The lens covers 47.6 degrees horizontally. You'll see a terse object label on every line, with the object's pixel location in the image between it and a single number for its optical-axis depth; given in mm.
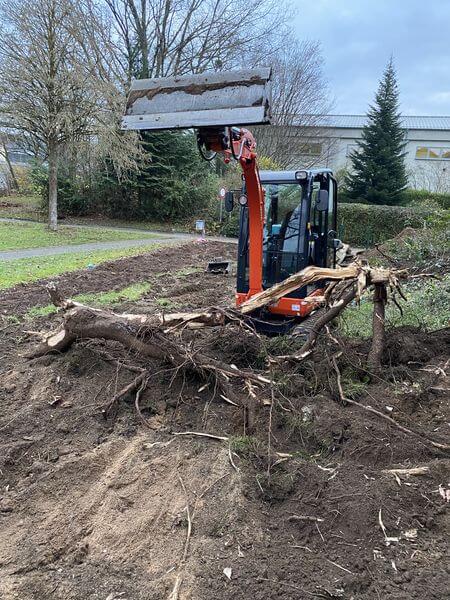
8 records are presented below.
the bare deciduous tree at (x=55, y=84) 18500
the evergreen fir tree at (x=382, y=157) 29859
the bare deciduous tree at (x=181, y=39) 29469
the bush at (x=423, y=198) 28844
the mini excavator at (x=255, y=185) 4793
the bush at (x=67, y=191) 28422
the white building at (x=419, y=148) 37938
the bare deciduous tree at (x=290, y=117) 33344
